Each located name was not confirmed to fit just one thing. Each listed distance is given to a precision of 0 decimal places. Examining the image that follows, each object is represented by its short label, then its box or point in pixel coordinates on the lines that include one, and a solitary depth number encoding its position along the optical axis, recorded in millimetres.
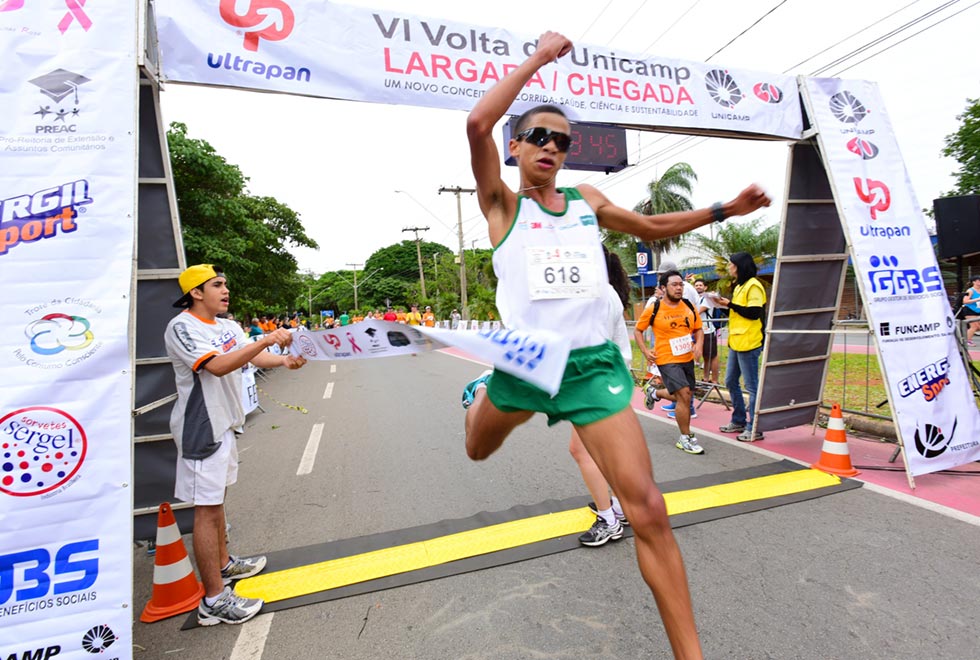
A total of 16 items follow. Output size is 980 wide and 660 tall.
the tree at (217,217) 13242
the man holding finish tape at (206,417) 2928
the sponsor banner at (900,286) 4457
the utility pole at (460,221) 33906
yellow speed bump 3273
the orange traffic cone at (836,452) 4629
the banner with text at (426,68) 3650
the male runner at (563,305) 1963
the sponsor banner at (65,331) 2193
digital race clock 5582
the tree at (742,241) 25578
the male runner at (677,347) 5621
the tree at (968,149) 21422
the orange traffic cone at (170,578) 3082
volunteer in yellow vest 5895
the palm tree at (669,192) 29438
